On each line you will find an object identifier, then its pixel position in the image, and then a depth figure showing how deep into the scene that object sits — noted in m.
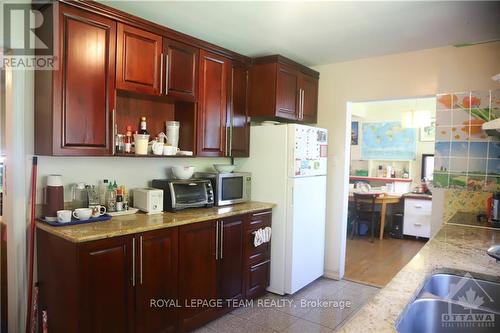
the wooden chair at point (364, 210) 5.43
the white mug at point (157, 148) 2.67
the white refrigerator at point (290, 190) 3.18
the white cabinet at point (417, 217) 5.32
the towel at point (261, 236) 3.06
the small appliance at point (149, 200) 2.59
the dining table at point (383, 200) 5.42
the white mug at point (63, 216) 2.11
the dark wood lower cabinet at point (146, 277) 1.94
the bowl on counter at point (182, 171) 2.95
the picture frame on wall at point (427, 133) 5.95
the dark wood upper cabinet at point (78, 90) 2.07
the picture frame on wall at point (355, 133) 6.75
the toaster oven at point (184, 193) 2.70
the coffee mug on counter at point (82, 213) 2.20
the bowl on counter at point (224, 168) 3.30
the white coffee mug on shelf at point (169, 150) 2.74
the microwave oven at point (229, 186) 3.06
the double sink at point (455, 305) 1.27
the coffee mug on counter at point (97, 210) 2.30
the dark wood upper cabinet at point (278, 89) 3.30
